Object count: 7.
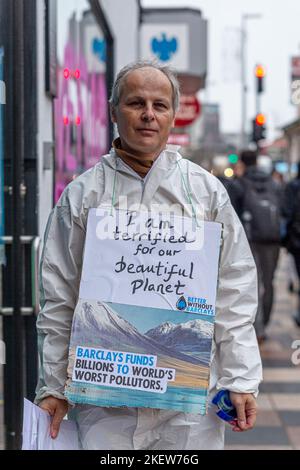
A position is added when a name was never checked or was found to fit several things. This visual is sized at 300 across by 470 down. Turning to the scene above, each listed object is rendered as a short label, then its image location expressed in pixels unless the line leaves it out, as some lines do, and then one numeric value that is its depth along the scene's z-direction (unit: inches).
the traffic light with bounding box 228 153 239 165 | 627.2
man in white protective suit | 102.3
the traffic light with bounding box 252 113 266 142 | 503.5
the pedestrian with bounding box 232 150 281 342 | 310.2
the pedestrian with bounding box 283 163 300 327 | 321.1
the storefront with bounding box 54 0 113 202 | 217.2
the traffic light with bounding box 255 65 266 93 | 581.6
